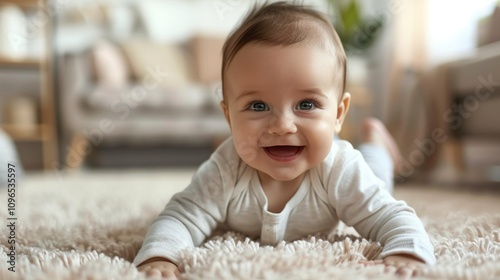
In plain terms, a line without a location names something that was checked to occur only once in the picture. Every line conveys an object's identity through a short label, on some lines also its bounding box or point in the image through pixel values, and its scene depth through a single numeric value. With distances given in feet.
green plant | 8.46
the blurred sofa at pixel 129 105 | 7.50
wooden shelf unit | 7.98
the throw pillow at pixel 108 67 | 7.69
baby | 1.86
